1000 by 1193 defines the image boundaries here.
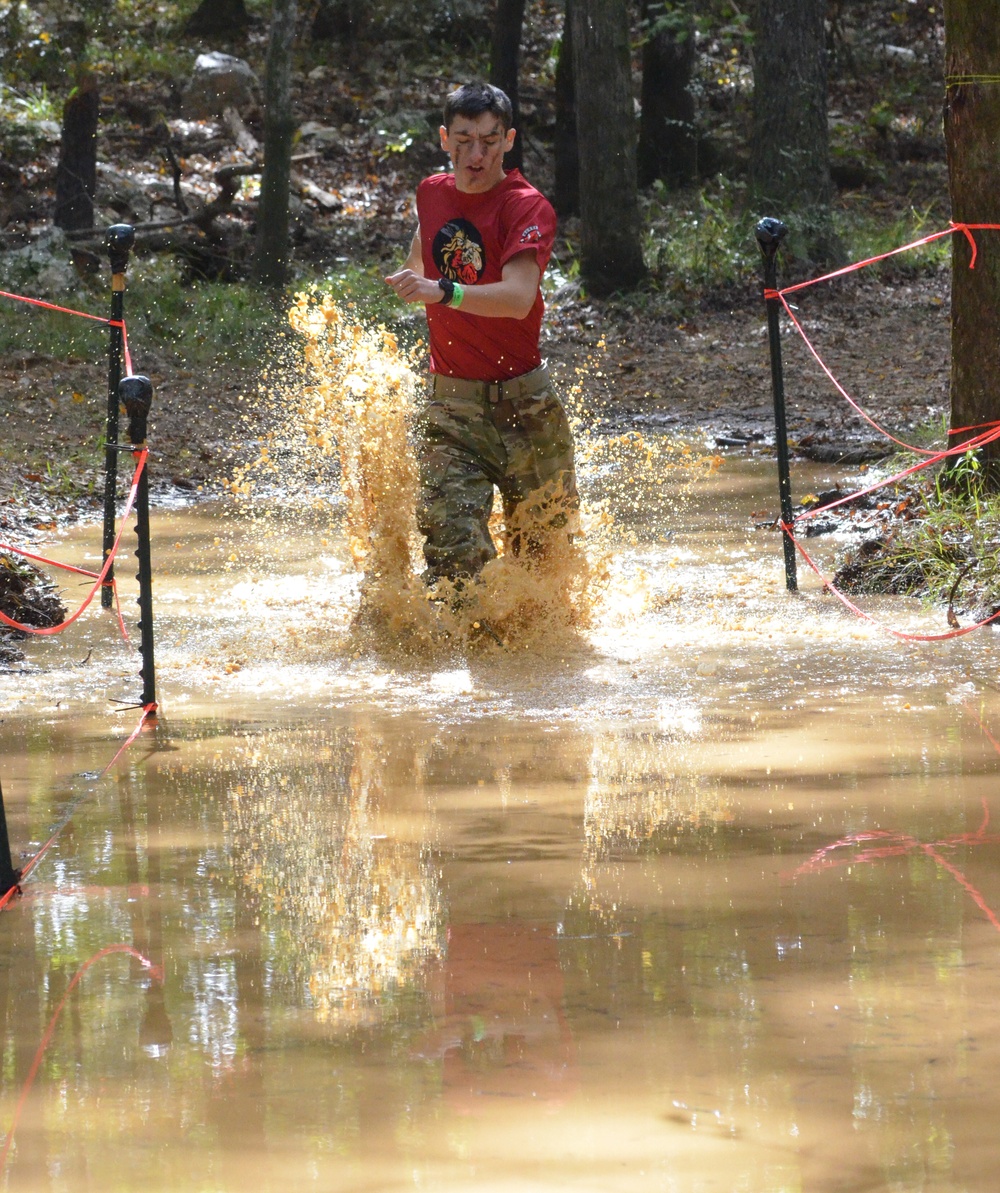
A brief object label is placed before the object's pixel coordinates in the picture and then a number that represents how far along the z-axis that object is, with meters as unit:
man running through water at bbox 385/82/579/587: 11.99
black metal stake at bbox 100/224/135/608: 15.00
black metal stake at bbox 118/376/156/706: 10.76
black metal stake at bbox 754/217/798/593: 14.89
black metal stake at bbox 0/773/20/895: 7.37
